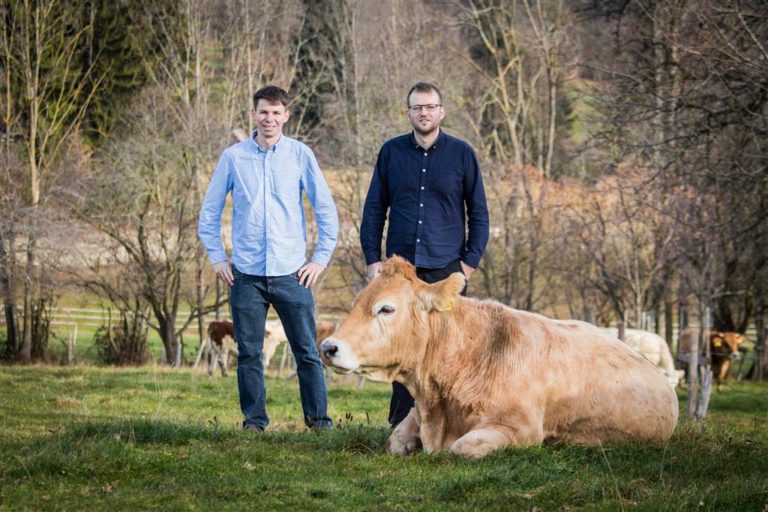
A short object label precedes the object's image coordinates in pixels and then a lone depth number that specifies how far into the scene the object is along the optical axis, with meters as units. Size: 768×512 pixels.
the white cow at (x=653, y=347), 22.25
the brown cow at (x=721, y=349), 25.08
